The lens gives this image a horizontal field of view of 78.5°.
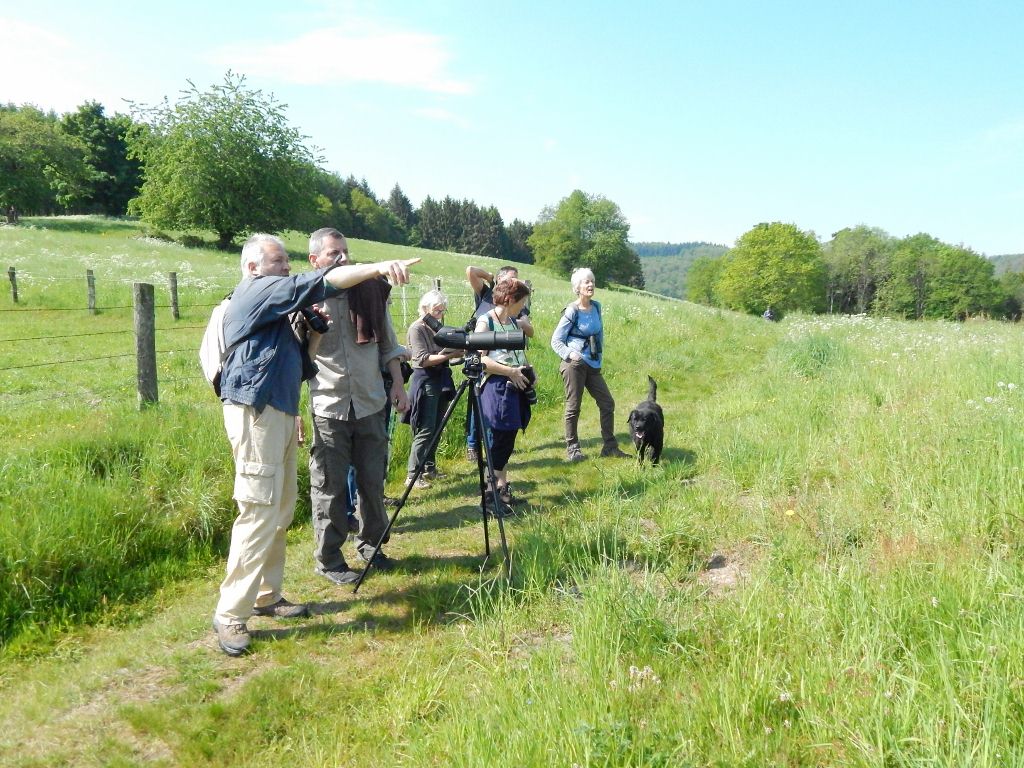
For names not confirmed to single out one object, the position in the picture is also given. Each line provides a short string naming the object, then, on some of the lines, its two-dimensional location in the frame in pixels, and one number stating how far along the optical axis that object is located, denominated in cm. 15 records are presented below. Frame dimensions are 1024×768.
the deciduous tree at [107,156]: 5909
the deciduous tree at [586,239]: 7544
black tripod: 407
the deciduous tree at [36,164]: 4525
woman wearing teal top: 709
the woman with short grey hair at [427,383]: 616
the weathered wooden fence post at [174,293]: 1447
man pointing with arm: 335
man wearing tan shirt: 416
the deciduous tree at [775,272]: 6688
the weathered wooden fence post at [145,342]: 624
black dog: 638
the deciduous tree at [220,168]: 3834
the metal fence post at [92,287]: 1488
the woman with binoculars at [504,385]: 529
